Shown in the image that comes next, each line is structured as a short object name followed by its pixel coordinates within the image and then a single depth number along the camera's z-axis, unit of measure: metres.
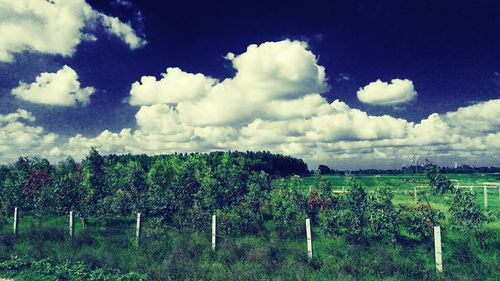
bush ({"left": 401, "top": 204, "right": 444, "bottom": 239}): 17.30
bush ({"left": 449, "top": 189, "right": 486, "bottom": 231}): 16.77
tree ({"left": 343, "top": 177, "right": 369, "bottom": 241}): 18.30
